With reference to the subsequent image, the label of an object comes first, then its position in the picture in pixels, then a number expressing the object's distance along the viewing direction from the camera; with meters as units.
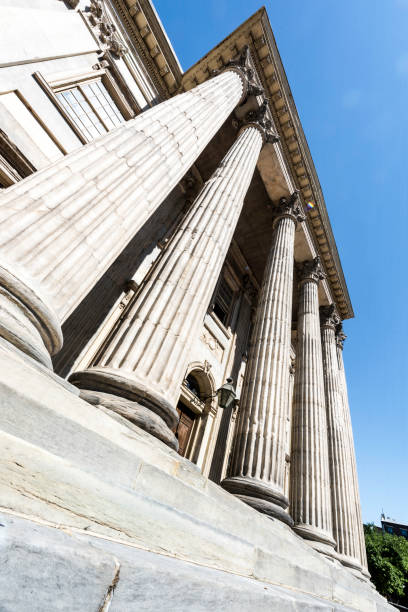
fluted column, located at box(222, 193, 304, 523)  5.27
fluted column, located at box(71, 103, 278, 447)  3.35
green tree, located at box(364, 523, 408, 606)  23.19
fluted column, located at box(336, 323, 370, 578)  9.09
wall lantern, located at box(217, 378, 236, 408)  7.39
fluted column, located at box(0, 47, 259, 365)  2.62
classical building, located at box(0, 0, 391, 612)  1.43
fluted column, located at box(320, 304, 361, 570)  8.67
